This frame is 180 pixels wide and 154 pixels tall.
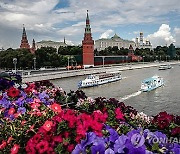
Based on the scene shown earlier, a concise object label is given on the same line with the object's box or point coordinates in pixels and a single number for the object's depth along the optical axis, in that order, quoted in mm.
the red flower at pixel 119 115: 3357
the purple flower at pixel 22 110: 3096
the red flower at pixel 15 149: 2096
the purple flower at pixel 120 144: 1277
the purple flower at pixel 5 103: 3409
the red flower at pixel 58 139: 1984
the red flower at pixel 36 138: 1962
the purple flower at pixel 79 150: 1407
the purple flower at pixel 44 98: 3750
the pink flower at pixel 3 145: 2225
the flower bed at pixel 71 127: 1434
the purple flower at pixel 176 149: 1373
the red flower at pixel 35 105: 3245
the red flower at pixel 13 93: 3981
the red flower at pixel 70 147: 1894
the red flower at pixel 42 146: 1873
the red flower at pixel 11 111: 3162
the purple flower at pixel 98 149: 1333
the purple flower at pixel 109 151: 1276
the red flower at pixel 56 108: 3010
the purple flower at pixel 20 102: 3434
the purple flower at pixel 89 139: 1444
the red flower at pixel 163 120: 3120
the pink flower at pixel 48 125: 2107
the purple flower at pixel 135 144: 1251
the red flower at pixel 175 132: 2752
